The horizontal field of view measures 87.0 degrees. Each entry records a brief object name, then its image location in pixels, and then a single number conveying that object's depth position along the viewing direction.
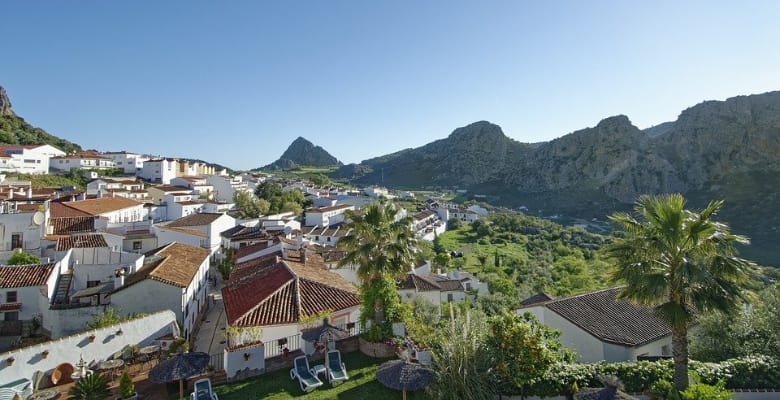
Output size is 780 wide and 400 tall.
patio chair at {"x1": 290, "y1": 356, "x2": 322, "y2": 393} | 12.14
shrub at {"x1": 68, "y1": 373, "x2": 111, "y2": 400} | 11.46
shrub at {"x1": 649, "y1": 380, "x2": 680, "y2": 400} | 10.16
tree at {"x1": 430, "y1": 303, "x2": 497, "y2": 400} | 10.27
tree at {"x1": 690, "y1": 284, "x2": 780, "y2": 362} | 13.09
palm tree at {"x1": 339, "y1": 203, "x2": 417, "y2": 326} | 15.44
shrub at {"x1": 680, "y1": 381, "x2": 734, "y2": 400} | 9.20
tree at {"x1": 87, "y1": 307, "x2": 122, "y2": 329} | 16.05
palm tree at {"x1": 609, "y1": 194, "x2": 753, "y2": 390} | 9.49
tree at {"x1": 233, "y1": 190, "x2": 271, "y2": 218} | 58.03
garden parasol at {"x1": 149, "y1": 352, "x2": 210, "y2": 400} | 10.96
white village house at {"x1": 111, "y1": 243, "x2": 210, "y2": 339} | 19.03
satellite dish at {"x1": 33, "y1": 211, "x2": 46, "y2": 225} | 26.64
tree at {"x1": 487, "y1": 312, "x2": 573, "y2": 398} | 10.86
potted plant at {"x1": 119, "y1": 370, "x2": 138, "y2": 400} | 11.52
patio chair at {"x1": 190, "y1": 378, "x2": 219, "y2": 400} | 11.32
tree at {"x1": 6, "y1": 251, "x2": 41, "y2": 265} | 22.81
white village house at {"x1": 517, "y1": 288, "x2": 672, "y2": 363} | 16.59
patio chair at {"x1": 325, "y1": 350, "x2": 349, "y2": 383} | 12.62
